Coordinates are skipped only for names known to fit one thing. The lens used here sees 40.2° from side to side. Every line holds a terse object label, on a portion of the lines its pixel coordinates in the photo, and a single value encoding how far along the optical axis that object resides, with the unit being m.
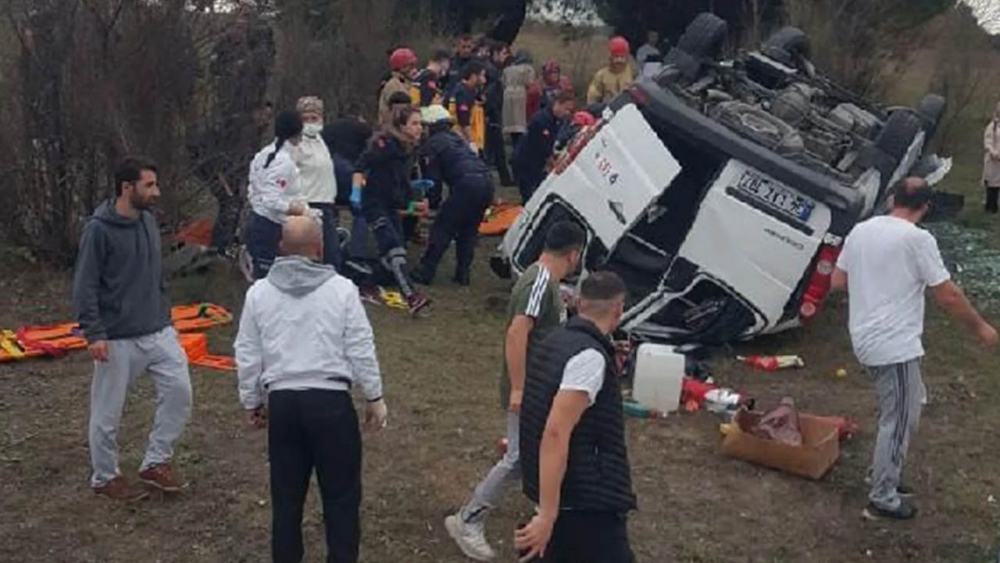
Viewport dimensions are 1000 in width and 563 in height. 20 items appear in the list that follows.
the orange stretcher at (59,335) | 9.40
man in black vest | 4.58
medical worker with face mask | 9.97
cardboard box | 7.54
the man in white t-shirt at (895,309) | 6.74
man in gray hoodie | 6.53
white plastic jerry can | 8.55
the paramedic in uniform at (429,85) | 14.79
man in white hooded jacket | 5.48
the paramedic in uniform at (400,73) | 13.59
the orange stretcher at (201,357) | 9.25
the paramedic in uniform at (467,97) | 15.58
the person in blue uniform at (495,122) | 17.45
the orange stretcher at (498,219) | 14.38
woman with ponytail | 9.31
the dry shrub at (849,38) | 18.72
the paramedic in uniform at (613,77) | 16.14
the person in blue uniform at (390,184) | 11.03
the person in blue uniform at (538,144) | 14.09
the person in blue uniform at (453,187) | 11.59
